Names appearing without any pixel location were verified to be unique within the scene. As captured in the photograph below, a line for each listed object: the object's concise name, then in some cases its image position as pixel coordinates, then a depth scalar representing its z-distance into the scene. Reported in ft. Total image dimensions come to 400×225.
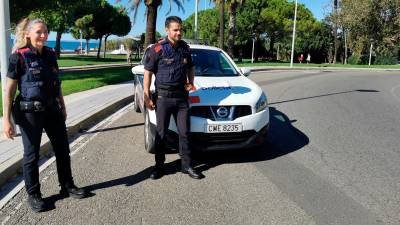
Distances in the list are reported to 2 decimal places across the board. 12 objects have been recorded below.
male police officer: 16.67
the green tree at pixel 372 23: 152.97
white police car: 18.45
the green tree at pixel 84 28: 177.68
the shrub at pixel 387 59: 195.23
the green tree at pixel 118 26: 199.21
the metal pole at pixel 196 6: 99.60
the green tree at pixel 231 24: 115.30
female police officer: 13.08
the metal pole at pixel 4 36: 21.67
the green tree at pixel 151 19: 72.54
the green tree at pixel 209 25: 211.82
